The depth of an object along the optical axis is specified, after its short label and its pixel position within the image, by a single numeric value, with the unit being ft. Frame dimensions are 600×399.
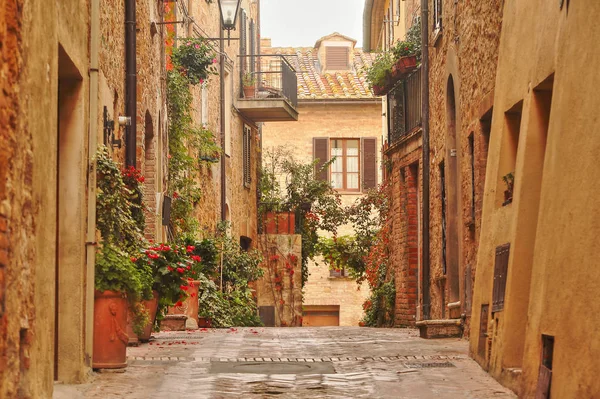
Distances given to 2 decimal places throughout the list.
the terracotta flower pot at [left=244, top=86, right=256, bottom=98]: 89.61
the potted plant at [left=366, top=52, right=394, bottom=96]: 64.95
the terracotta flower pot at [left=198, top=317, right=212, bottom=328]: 63.26
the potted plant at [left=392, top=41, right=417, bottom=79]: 61.31
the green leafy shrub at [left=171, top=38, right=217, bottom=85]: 64.12
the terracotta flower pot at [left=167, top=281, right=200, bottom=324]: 58.03
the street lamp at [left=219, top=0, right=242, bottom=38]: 61.98
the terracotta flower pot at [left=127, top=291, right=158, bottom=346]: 39.06
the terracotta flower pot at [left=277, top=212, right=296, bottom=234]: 92.12
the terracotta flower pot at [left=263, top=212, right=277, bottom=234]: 92.12
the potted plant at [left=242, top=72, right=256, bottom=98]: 89.45
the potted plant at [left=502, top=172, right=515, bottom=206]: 30.55
